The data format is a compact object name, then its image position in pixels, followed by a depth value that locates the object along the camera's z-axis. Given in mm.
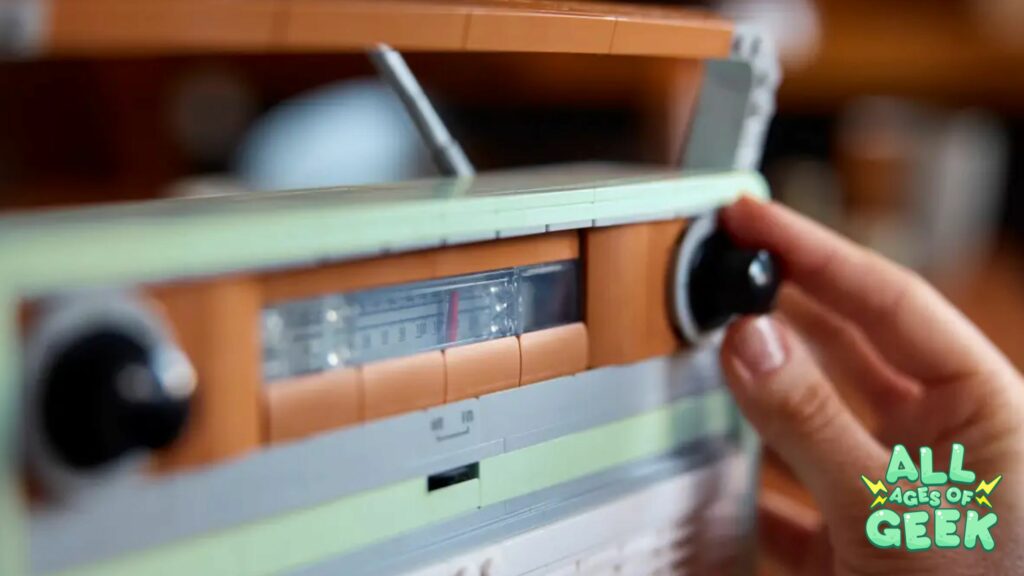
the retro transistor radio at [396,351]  277
